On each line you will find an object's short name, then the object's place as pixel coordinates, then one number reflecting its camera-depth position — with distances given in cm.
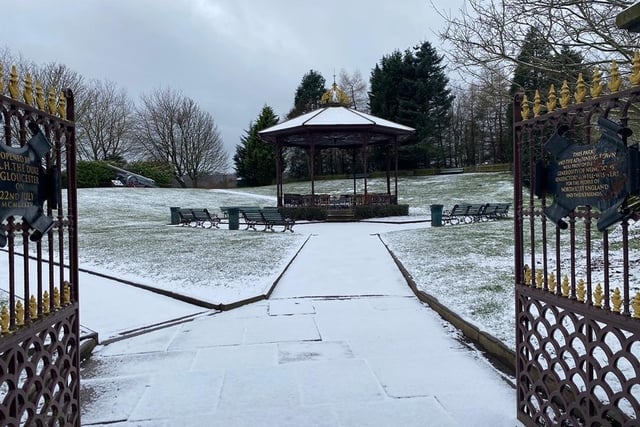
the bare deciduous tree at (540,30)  639
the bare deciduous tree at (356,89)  5922
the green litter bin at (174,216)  2055
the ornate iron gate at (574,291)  221
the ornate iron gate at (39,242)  230
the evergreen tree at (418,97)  4628
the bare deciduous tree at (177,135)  4878
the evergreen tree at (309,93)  5908
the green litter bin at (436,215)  1800
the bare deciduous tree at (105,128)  4341
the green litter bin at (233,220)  1780
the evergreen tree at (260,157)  5262
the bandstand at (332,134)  2233
